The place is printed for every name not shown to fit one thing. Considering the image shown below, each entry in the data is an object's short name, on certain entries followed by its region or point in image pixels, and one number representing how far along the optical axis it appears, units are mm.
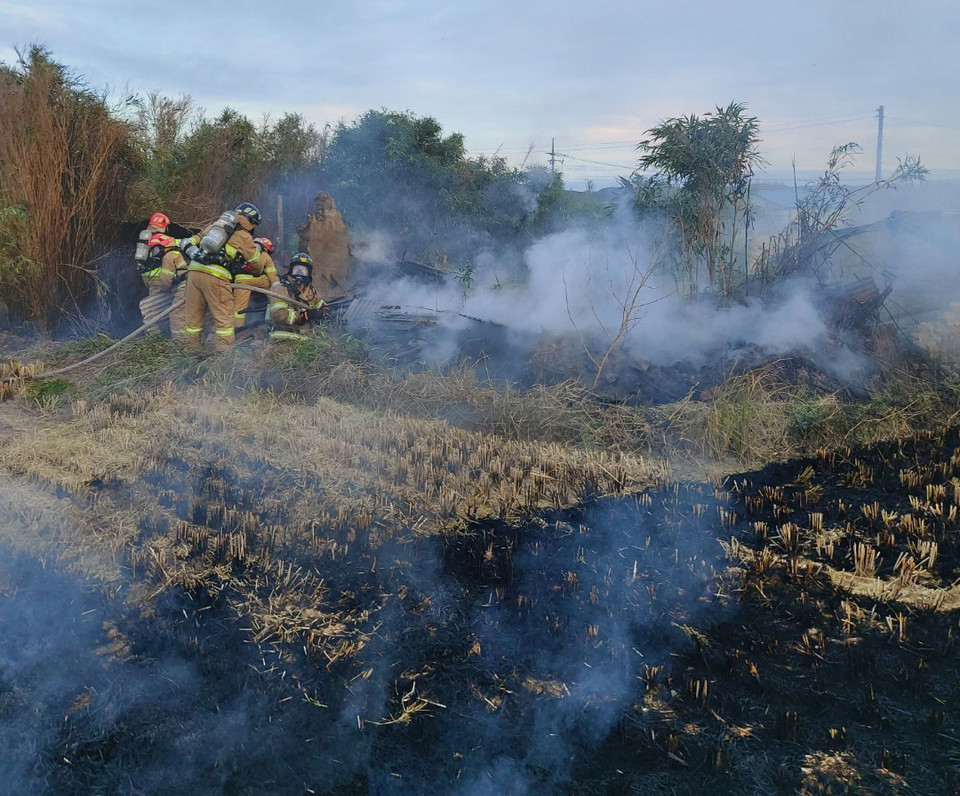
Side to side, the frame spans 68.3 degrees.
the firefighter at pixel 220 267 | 7934
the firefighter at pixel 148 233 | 9336
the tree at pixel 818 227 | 8891
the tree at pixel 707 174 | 8820
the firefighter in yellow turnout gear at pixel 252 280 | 8492
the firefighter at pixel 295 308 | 8312
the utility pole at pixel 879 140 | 34281
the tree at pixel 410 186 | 14648
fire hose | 7738
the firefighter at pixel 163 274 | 9070
